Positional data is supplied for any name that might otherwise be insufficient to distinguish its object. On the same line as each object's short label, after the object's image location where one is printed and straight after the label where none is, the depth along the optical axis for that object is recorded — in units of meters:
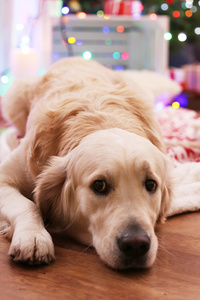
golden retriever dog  1.51
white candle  4.88
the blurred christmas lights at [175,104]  6.05
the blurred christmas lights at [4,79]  5.20
